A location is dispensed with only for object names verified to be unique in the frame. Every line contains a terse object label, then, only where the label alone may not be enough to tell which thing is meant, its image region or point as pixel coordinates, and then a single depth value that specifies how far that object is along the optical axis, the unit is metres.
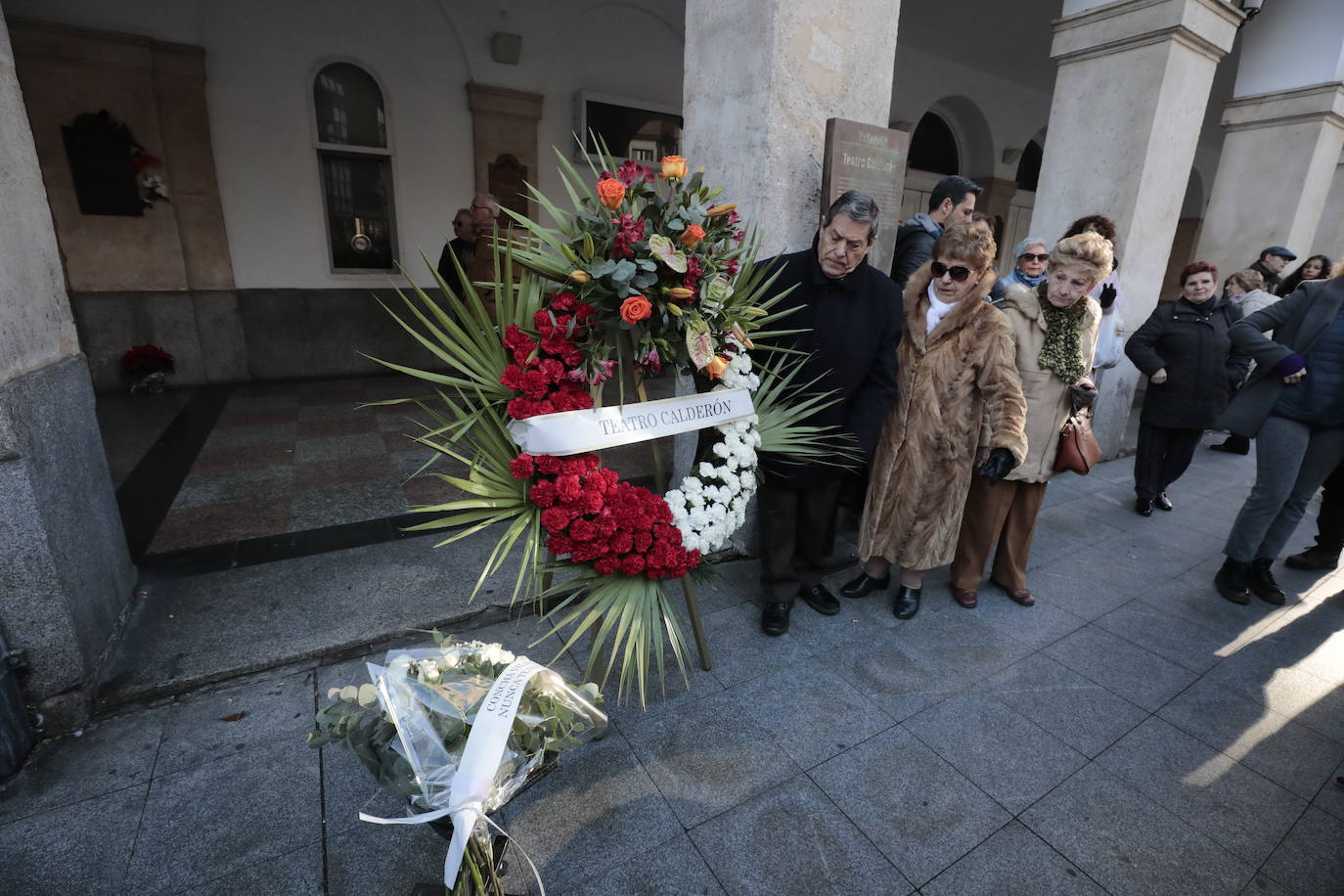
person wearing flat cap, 6.32
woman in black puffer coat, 4.40
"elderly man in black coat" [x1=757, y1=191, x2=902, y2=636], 2.66
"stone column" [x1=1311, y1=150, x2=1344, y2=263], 10.12
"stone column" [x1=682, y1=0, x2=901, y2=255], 3.22
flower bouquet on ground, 1.32
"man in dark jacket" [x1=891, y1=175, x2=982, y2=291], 3.55
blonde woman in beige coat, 3.05
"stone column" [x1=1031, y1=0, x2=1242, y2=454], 5.13
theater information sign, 3.40
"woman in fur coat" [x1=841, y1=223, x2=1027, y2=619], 2.85
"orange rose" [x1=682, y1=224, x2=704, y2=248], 1.91
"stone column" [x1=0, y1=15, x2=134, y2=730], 2.09
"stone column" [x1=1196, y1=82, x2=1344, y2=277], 6.75
